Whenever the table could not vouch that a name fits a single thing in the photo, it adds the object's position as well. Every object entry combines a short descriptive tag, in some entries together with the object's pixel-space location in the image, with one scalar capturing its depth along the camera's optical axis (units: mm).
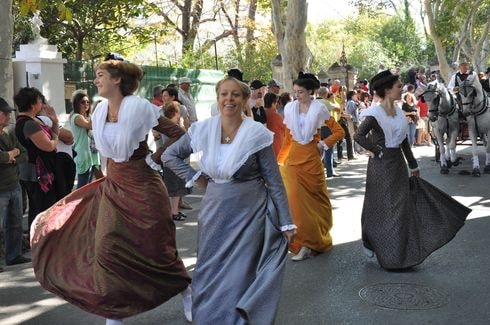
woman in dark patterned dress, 6270
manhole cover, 5332
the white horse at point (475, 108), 13172
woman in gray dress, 3922
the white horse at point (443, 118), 13102
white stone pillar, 12391
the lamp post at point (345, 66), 27000
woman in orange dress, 6898
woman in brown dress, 4414
